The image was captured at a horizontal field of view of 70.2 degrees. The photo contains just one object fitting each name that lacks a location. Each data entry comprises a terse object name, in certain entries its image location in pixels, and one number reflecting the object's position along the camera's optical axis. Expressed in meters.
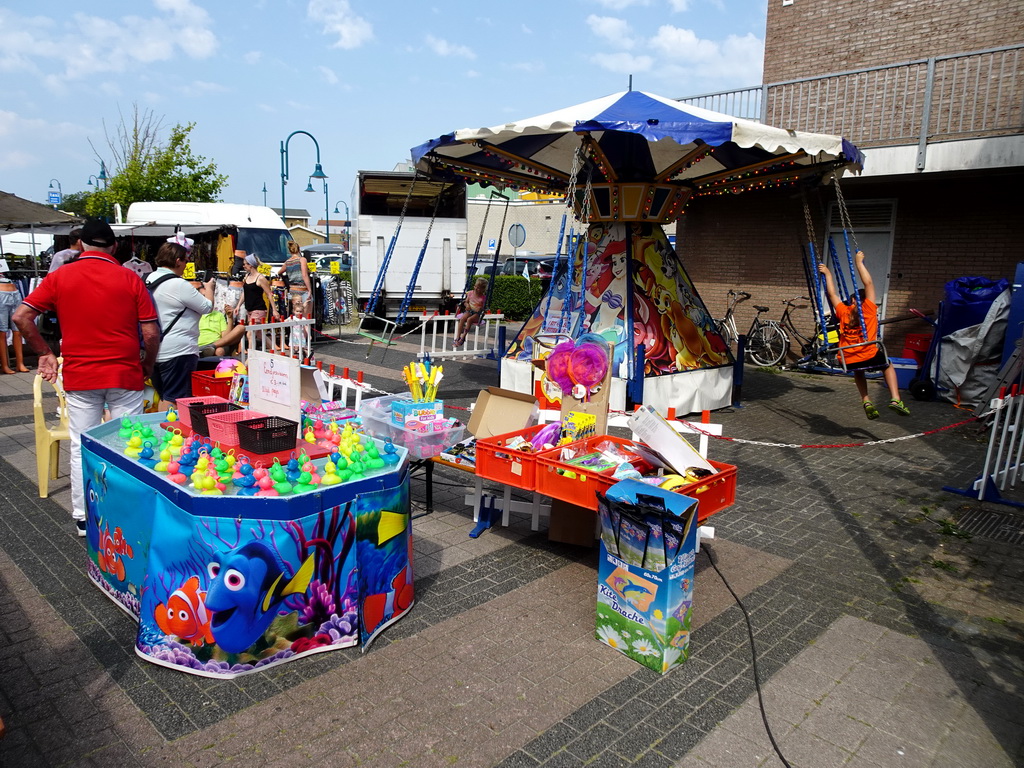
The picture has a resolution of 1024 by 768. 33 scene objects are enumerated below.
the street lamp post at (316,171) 24.03
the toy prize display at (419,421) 5.41
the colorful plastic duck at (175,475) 3.50
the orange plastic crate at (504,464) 4.57
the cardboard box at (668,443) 4.16
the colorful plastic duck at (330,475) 3.52
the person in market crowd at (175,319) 5.40
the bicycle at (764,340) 13.78
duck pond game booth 3.28
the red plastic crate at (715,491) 3.94
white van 18.16
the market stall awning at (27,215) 12.82
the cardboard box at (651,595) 3.40
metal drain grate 5.44
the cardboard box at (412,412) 5.45
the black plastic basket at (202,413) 4.11
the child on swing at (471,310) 12.88
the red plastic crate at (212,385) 5.82
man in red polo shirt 4.53
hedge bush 22.84
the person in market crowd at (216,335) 7.43
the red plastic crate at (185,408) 4.29
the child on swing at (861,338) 8.39
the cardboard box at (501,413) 5.61
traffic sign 19.08
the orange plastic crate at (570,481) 4.16
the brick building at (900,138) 11.48
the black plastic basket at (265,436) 3.74
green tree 26.44
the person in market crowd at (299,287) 12.93
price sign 4.00
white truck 17.84
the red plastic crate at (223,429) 3.88
